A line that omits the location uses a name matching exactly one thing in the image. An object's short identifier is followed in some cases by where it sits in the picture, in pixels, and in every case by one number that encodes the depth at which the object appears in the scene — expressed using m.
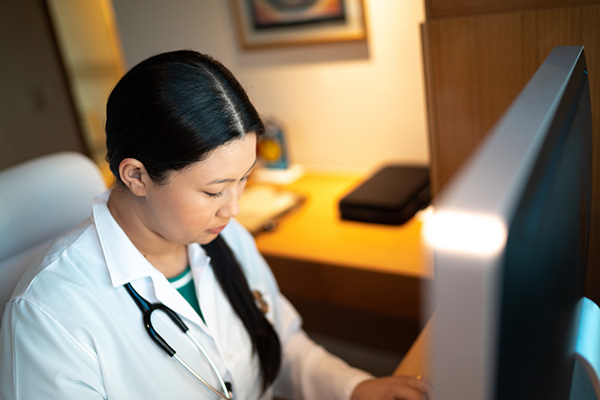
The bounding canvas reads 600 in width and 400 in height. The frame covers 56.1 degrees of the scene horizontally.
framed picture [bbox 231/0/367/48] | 2.14
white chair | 1.17
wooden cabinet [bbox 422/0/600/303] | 1.11
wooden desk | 1.73
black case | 1.93
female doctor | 0.98
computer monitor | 0.32
